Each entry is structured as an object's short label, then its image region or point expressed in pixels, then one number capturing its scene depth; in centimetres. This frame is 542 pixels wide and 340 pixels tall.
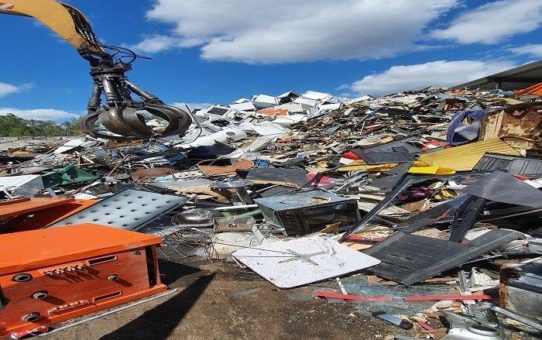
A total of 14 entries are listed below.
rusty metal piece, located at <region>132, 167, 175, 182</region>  870
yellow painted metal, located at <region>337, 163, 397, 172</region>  729
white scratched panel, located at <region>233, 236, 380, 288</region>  359
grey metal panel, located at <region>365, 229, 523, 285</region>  340
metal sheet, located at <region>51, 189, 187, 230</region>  476
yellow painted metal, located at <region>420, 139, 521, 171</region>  706
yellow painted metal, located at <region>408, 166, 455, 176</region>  607
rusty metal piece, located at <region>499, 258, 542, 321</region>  240
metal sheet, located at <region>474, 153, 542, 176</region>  597
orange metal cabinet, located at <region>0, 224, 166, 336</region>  213
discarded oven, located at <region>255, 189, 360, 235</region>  484
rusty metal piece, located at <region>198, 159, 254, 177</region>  868
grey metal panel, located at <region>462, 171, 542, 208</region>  416
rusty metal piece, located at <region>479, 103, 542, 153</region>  730
